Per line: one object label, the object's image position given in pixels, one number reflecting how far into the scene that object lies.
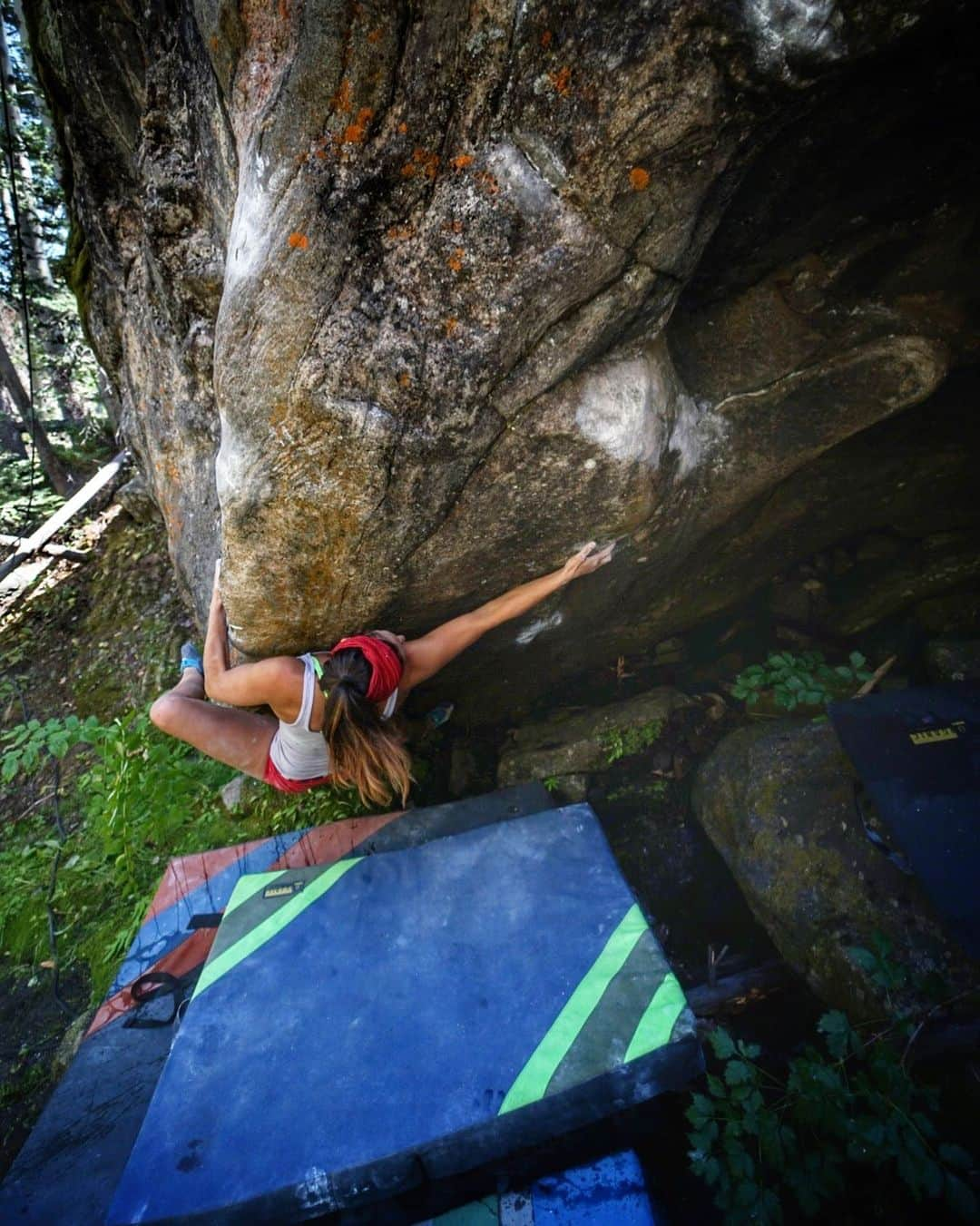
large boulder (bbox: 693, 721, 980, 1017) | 2.67
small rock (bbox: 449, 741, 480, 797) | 4.39
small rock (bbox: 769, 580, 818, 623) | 4.61
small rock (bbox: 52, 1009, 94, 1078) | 3.51
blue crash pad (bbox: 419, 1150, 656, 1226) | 1.95
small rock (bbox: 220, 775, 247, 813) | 4.52
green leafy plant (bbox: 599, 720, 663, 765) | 4.14
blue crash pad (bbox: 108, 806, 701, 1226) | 1.97
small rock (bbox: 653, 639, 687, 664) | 4.82
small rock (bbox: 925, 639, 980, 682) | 3.60
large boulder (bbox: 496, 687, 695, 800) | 4.12
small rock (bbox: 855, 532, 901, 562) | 4.46
